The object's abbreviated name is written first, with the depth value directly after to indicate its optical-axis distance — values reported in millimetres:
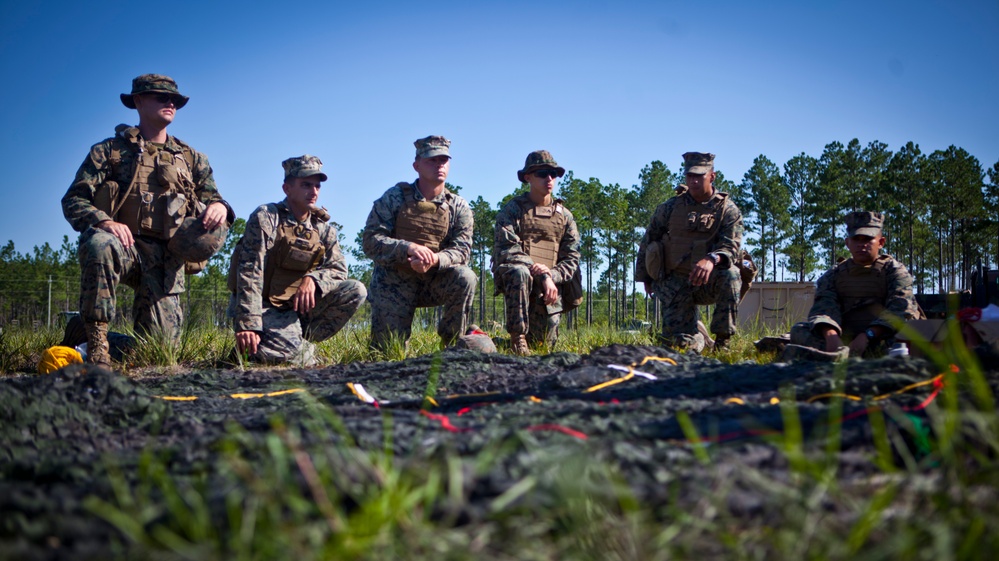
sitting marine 5781
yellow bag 5254
